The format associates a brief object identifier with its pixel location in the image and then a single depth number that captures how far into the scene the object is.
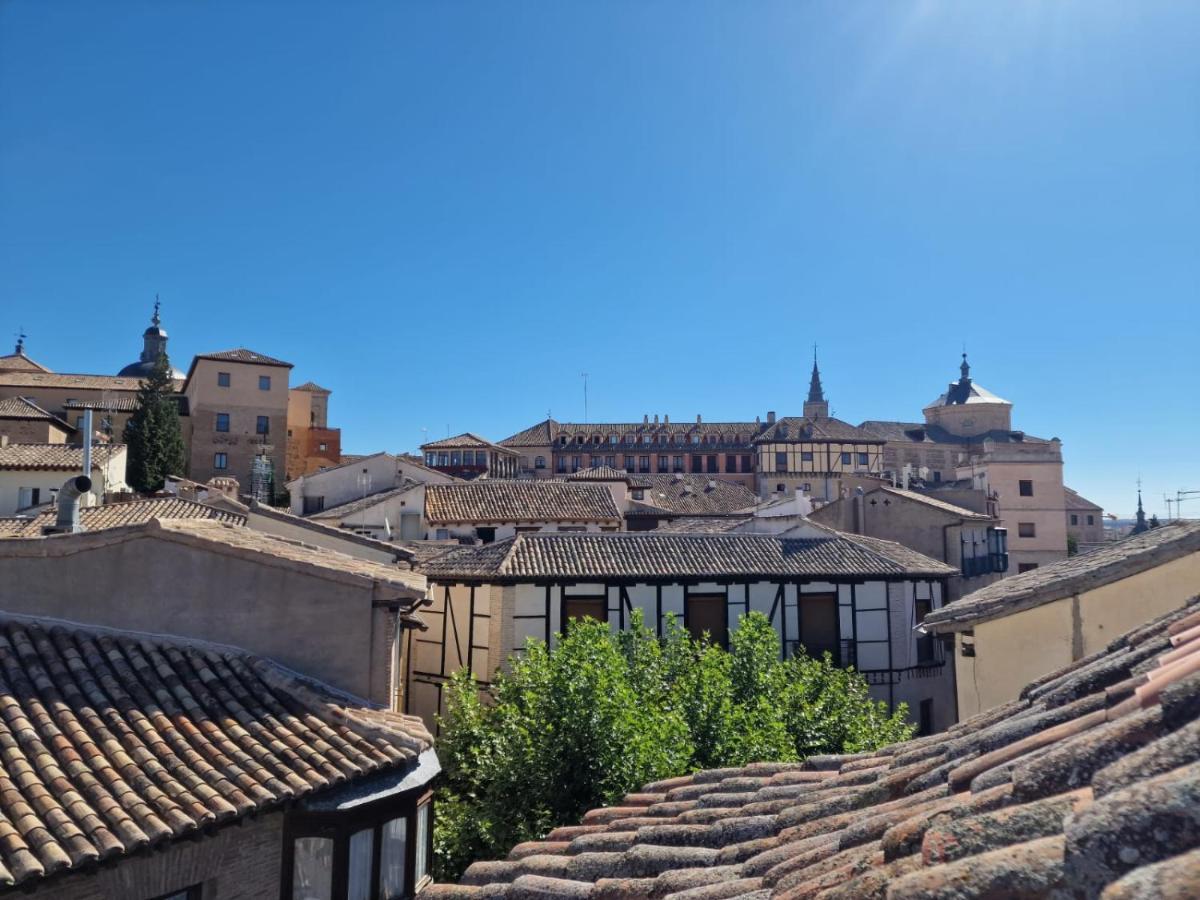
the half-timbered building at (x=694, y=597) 20.25
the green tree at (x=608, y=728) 9.85
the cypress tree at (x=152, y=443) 49.34
